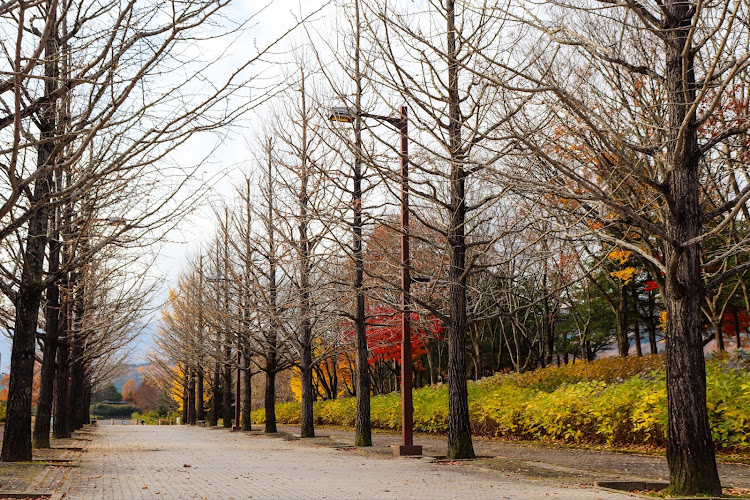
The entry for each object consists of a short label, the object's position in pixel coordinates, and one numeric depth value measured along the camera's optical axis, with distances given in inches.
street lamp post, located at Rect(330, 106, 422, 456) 542.1
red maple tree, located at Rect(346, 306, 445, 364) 1025.7
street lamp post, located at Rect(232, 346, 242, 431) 1259.8
